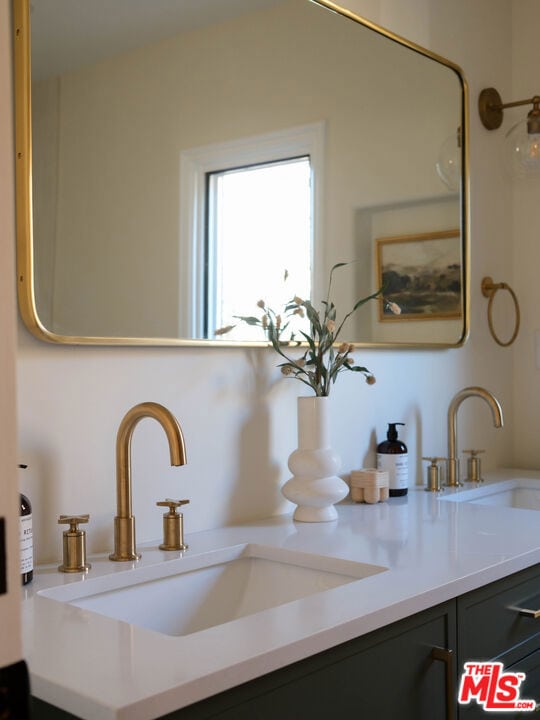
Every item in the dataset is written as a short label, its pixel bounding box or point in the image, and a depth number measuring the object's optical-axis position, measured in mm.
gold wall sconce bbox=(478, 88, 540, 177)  2441
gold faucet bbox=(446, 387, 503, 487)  2321
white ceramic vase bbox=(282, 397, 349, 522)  1807
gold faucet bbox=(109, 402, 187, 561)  1405
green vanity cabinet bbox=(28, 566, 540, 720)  1045
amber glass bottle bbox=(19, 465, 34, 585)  1309
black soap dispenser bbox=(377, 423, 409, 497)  2135
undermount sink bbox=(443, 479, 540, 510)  2375
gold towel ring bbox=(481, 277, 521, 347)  2664
